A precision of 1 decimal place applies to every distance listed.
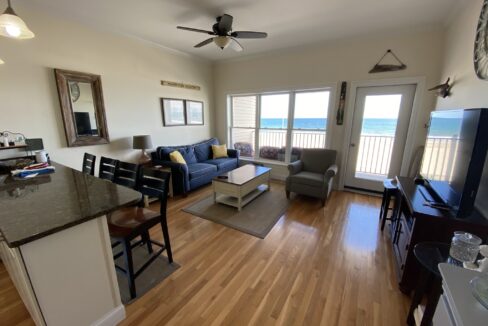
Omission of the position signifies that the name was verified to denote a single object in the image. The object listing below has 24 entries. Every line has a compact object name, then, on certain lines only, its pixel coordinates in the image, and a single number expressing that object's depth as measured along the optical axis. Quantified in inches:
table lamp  135.9
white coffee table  120.0
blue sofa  140.3
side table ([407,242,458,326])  44.9
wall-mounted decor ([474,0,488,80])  63.6
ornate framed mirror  109.0
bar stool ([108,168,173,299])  60.6
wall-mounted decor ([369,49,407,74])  126.4
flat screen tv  51.3
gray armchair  127.9
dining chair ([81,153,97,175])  95.7
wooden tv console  56.5
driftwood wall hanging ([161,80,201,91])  158.7
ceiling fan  98.3
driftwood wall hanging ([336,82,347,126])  145.1
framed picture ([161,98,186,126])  161.6
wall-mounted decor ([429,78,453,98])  99.4
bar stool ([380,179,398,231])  100.0
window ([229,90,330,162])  164.1
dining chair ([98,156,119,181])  80.6
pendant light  57.5
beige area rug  104.8
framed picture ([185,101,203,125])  181.5
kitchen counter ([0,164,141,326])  41.0
